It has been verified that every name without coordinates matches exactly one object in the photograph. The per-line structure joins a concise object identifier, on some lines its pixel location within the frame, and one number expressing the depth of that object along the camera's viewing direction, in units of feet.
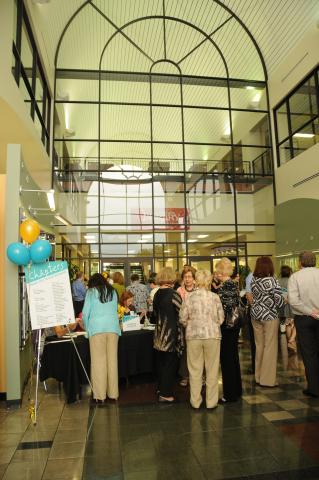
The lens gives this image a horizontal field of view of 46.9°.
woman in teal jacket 14.28
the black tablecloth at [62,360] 15.15
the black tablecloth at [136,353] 16.56
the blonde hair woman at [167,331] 14.19
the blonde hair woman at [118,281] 23.74
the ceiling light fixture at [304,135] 33.32
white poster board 13.48
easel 12.53
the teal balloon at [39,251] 13.79
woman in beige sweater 13.24
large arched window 38.11
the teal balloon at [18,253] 13.61
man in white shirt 14.39
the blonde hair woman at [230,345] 14.14
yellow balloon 14.24
